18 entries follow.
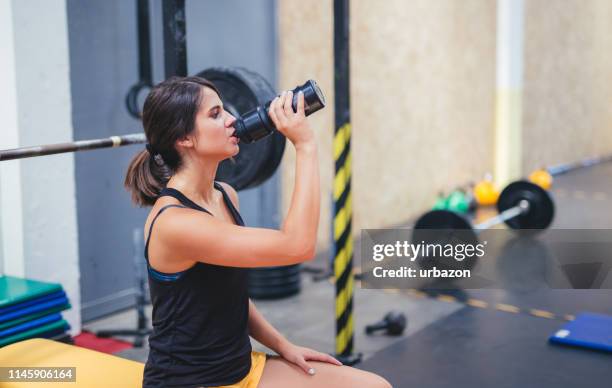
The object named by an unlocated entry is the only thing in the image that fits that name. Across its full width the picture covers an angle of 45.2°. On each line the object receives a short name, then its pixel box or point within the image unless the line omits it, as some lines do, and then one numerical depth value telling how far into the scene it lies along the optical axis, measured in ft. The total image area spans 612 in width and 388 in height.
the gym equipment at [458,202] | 17.49
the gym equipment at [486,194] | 18.84
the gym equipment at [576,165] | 25.43
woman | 4.32
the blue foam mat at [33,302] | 6.66
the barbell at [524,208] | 14.89
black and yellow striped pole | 8.55
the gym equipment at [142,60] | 9.83
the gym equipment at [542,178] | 20.21
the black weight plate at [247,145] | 7.02
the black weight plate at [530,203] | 14.93
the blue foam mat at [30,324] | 6.62
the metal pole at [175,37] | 7.40
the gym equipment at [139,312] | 9.71
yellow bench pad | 5.01
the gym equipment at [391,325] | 9.93
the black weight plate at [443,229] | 12.09
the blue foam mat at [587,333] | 7.88
